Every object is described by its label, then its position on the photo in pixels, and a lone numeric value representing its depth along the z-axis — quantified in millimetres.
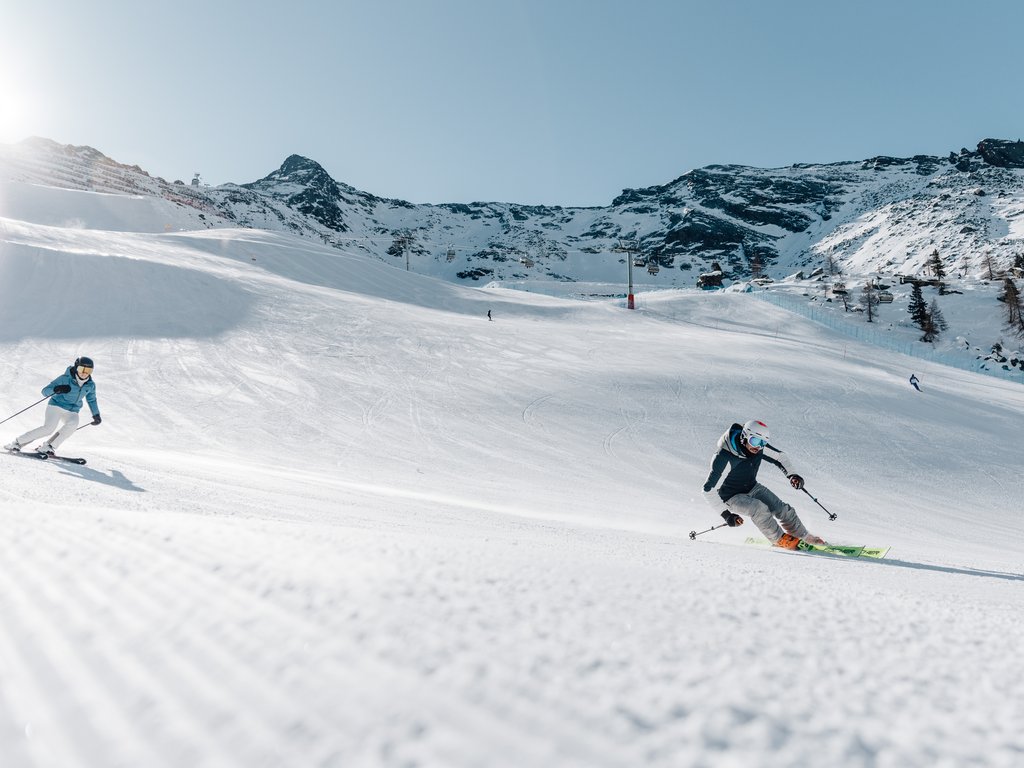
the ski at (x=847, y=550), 6519
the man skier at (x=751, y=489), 6629
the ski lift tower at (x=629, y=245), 170375
